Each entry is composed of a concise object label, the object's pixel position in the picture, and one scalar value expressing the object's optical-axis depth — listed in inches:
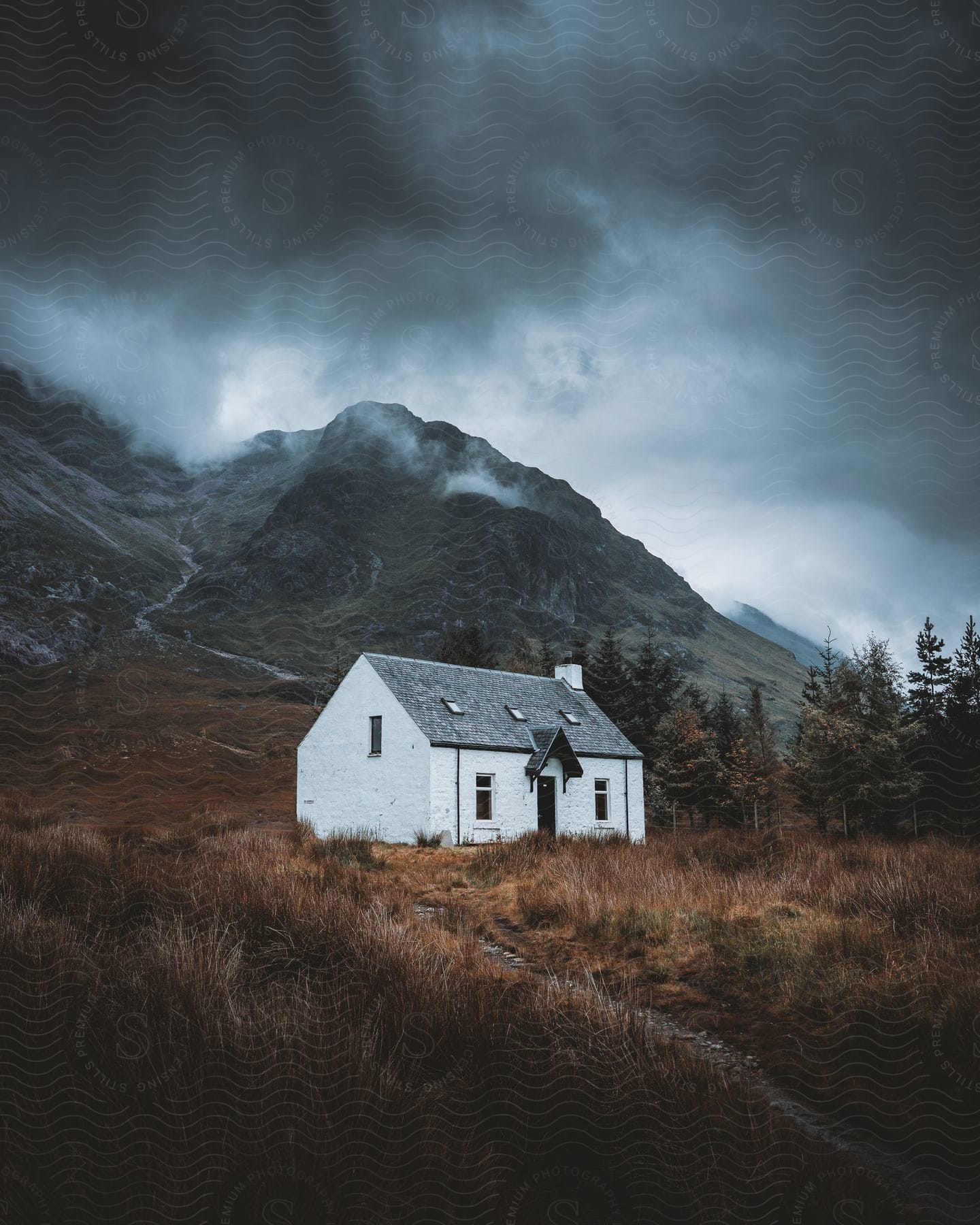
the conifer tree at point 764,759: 1546.5
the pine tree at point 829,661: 1675.2
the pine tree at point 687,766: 1547.7
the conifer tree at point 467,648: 2149.4
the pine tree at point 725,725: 1752.0
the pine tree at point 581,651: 1870.1
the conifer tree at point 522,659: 2001.5
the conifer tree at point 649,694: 1747.0
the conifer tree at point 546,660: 1979.6
